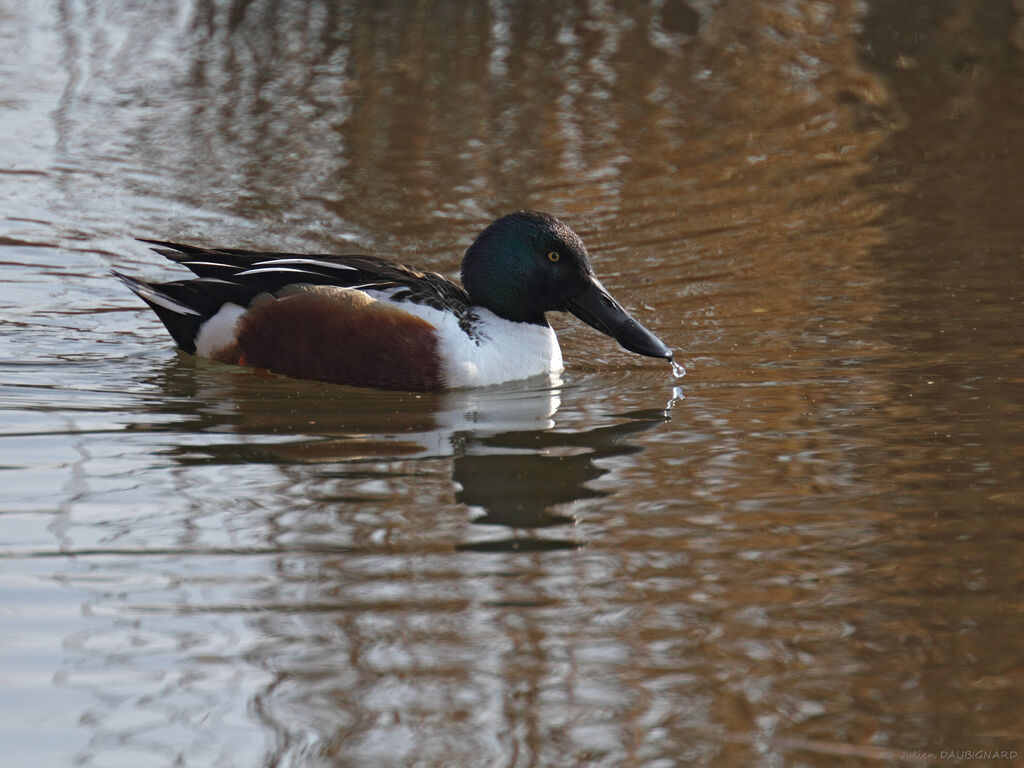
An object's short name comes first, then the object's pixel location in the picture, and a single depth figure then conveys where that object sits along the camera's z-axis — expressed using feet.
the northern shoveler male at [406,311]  41.98
